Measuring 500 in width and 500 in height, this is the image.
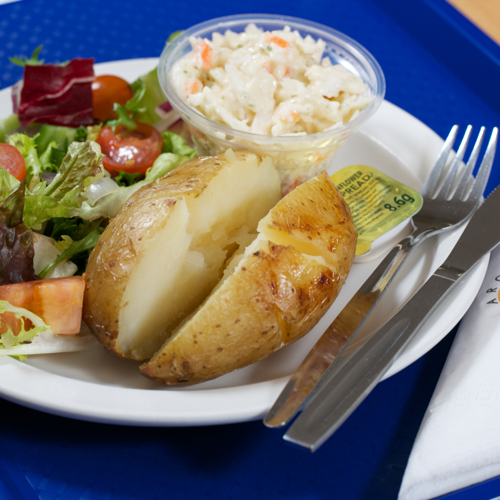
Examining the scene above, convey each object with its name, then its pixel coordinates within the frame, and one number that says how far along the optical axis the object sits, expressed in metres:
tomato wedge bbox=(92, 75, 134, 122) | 0.59
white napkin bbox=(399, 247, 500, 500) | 0.46
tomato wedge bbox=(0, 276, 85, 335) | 0.48
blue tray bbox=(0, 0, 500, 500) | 0.47
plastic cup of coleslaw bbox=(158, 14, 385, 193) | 0.53
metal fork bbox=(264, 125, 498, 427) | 0.46
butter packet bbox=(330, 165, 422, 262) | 0.53
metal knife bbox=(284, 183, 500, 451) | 0.45
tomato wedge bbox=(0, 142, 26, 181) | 0.51
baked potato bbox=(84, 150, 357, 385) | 0.47
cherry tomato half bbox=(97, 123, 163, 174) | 0.56
